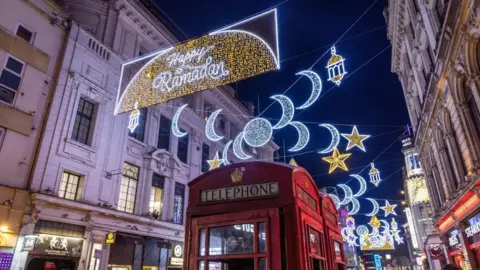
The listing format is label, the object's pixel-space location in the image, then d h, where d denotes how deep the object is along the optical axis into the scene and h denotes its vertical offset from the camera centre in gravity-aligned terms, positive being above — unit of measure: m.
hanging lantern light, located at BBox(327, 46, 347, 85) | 9.98 +5.98
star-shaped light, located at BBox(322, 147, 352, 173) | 13.59 +4.44
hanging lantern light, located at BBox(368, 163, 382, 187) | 18.88 +5.29
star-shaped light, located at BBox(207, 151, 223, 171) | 18.31 +5.79
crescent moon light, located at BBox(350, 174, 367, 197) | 18.28 +4.66
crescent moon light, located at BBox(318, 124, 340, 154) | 12.33 +4.74
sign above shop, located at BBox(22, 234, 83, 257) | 11.86 +1.02
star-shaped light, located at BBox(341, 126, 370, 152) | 12.24 +4.68
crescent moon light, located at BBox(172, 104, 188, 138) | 17.23 +7.36
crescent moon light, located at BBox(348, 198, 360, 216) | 22.89 +4.28
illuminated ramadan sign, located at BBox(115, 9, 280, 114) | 9.10 +6.08
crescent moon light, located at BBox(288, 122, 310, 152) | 12.38 +4.90
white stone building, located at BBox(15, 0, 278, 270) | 13.26 +5.10
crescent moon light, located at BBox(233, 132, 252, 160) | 17.52 +6.33
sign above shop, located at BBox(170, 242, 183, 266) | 18.92 +0.94
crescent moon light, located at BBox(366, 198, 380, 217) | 23.77 +4.37
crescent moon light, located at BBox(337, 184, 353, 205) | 20.69 +4.72
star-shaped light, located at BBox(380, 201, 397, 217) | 24.62 +4.42
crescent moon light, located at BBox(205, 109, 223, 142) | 16.15 +6.71
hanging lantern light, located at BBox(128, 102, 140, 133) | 16.89 +7.60
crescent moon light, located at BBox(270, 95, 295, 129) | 11.46 +5.33
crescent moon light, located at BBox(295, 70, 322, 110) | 10.26 +5.48
